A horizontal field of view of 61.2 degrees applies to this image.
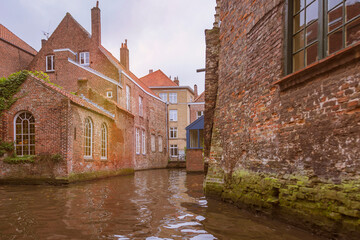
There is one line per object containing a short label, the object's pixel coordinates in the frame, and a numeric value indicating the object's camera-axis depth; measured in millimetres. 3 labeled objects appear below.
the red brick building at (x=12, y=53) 24162
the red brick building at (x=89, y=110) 13523
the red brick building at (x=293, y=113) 3650
